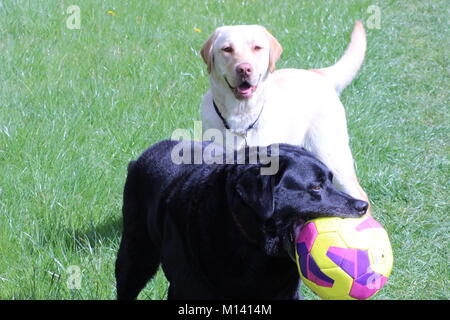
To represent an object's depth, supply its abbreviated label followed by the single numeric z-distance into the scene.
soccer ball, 5.10
